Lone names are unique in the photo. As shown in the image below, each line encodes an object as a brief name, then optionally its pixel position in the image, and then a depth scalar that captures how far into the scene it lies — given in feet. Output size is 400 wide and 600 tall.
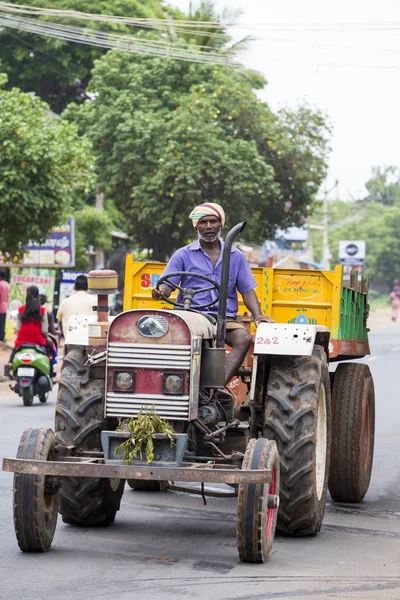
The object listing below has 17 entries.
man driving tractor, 28.32
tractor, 23.99
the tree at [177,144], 115.44
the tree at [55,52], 157.38
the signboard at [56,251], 100.73
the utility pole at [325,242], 240.77
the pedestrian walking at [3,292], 88.84
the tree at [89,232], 122.01
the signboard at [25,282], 100.42
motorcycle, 60.34
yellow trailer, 33.65
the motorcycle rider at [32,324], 59.77
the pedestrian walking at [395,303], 216.74
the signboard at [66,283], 101.50
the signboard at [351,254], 187.52
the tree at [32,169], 75.87
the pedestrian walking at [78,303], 54.54
